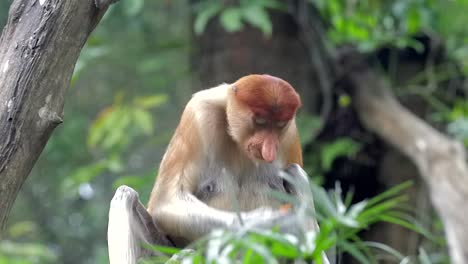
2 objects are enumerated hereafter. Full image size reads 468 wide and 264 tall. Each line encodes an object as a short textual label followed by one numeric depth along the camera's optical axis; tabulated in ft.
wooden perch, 34.27
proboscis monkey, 34.14
